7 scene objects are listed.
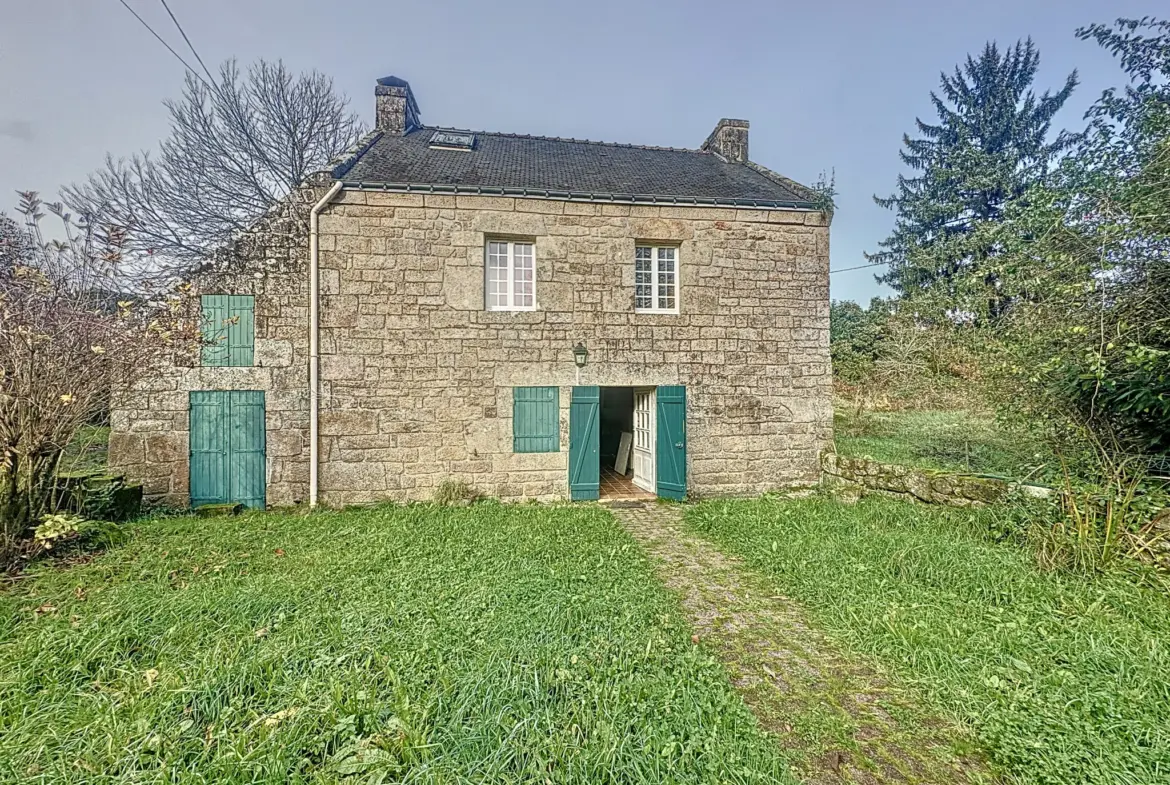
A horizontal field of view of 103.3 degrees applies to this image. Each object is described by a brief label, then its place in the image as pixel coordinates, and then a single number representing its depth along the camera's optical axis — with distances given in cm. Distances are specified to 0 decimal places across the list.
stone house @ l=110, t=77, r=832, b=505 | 702
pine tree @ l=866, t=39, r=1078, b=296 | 2055
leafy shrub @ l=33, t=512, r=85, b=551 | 448
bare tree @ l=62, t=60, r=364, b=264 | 1195
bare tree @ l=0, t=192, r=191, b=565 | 449
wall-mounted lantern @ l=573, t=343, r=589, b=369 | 757
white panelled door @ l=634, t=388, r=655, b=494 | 830
